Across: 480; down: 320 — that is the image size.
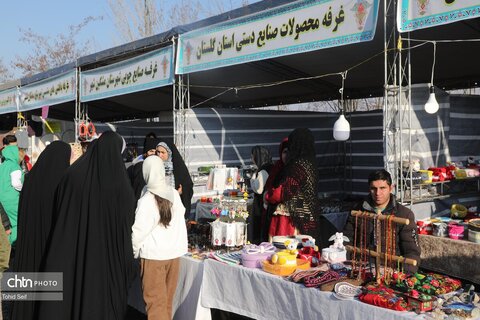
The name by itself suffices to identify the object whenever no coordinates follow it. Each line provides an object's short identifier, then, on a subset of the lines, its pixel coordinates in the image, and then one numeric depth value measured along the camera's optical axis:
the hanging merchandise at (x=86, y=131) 8.47
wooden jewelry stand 2.31
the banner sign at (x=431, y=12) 3.28
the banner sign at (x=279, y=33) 4.02
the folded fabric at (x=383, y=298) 2.13
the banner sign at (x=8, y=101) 10.93
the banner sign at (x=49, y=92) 8.73
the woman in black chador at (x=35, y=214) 3.31
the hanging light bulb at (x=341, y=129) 4.40
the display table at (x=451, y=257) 3.54
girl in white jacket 3.00
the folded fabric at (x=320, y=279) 2.49
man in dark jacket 2.69
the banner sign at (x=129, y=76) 6.28
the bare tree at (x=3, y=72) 26.98
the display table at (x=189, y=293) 3.17
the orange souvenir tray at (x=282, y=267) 2.75
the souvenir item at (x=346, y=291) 2.31
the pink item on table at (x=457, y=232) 3.72
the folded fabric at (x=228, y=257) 3.11
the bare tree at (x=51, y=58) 22.92
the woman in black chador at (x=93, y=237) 2.81
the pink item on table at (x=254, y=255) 2.96
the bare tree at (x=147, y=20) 18.53
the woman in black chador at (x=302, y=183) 3.79
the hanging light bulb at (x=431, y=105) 4.01
